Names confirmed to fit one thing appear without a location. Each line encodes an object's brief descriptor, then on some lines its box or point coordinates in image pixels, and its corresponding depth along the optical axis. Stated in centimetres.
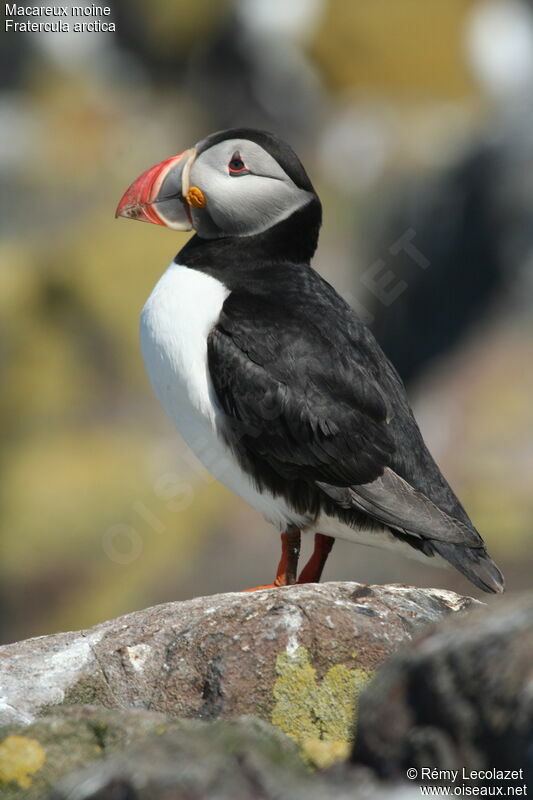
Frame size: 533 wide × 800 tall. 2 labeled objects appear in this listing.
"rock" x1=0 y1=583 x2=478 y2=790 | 836
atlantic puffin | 1041
